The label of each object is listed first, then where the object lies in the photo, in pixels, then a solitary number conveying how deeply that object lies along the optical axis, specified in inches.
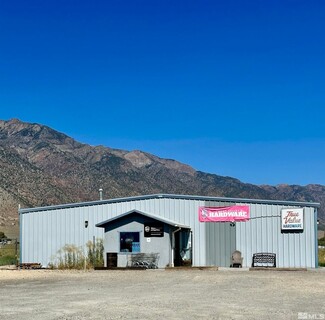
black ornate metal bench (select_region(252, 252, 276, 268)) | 1266.0
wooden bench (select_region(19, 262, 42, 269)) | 1344.7
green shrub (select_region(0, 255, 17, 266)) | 1571.5
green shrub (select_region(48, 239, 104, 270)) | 1349.7
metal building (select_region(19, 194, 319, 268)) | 1274.6
